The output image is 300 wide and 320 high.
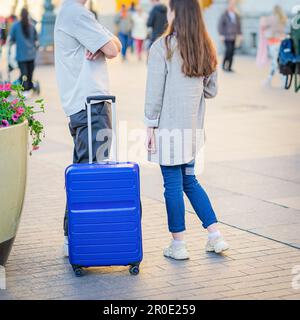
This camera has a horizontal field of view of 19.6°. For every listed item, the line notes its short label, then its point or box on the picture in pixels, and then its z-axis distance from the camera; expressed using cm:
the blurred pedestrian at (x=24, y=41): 1741
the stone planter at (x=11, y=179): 548
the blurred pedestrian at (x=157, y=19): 2116
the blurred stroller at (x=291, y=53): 1138
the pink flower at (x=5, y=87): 588
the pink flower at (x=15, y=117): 565
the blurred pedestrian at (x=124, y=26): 2991
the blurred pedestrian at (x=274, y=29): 1995
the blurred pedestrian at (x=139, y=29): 2997
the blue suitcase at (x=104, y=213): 554
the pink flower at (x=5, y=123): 556
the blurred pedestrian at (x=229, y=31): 2244
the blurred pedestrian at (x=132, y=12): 3217
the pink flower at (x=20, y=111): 571
